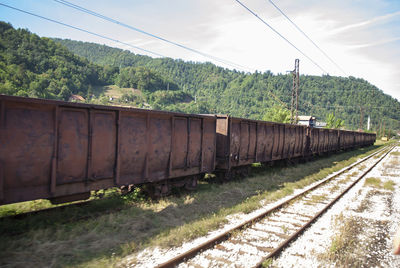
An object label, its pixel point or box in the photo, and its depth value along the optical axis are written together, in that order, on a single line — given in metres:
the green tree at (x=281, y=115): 74.94
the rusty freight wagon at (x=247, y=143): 11.72
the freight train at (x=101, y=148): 5.32
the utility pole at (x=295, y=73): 33.17
